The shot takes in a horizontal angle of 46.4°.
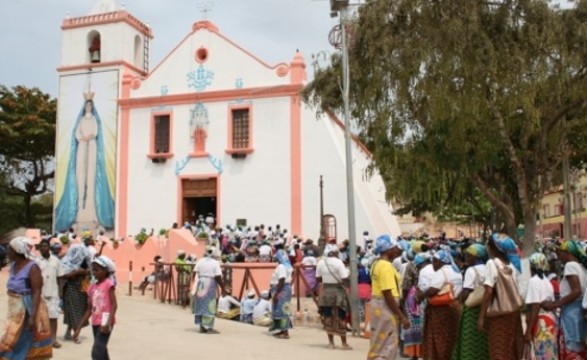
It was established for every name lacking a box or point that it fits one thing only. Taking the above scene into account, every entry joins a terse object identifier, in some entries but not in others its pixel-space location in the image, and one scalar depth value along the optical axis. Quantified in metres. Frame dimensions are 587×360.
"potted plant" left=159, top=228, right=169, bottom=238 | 21.53
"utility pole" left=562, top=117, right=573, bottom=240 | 17.84
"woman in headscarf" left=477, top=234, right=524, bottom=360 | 6.20
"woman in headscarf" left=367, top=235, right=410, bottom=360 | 6.71
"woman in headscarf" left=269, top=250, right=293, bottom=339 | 11.15
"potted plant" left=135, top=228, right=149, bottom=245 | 20.69
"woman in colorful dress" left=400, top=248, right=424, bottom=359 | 8.55
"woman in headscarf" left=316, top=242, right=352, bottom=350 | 10.35
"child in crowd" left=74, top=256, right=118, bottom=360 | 6.55
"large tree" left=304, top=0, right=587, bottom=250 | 13.65
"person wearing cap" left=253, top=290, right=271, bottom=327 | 13.04
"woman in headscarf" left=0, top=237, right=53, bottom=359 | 5.96
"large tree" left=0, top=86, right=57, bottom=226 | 32.16
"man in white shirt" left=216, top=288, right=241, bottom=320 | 13.77
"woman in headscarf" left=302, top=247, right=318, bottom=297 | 14.30
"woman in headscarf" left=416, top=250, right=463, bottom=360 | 7.14
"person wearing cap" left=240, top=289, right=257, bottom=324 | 13.39
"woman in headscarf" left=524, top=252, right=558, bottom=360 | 6.37
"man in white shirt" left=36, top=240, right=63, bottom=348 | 9.26
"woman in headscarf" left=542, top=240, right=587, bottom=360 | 6.25
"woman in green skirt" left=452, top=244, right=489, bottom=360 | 6.48
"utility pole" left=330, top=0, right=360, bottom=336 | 11.59
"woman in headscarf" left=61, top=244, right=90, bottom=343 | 9.69
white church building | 24.69
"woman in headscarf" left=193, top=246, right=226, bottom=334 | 11.46
